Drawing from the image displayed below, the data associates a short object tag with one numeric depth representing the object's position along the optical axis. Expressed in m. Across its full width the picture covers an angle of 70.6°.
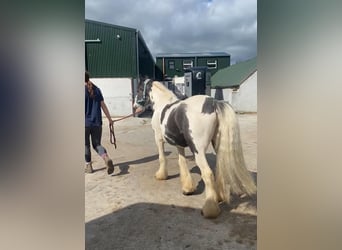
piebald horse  1.92
